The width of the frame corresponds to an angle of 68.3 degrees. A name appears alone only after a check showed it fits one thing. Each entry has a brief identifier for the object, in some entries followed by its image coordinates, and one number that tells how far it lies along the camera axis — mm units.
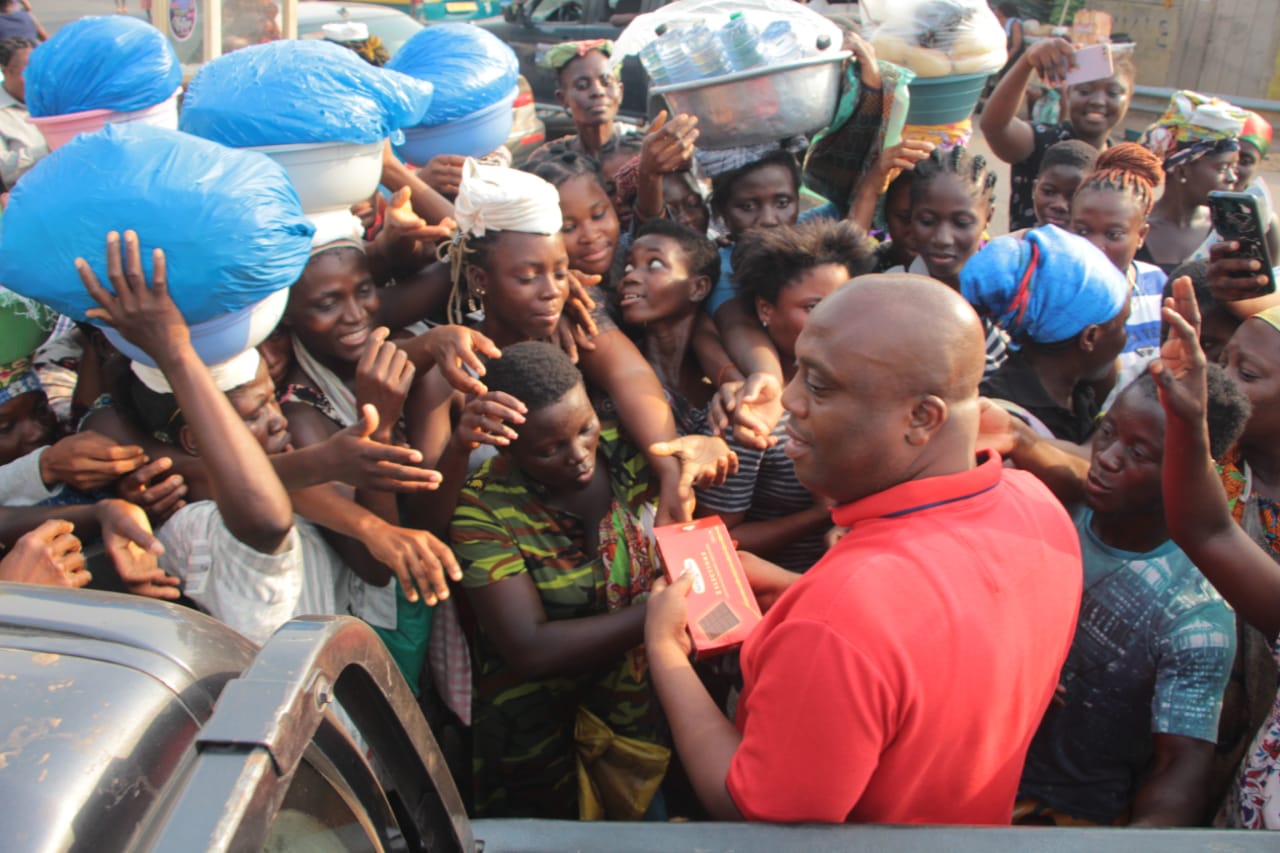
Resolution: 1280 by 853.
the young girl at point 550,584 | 2268
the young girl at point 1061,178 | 4043
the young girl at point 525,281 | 2561
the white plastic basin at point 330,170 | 2344
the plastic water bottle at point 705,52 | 2854
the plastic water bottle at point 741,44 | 2828
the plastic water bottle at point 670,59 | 2926
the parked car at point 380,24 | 7340
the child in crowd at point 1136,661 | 2004
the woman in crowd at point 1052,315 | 2684
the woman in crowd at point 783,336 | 2537
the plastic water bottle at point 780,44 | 2844
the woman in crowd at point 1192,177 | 4117
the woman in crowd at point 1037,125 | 4516
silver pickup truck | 835
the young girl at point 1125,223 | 3295
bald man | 1288
